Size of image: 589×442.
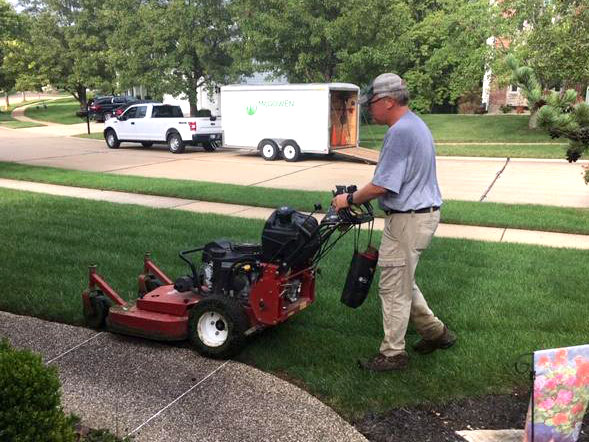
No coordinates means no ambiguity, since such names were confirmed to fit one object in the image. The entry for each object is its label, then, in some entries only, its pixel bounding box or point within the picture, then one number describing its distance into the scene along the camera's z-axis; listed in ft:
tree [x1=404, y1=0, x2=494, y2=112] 92.43
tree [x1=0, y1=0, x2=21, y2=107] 114.29
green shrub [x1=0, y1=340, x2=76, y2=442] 7.79
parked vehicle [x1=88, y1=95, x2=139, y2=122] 128.57
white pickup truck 71.10
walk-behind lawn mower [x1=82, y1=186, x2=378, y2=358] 13.20
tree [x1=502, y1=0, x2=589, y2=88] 46.47
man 11.96
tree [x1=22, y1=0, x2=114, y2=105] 134.62
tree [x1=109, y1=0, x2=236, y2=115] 89.30
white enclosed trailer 62.44
